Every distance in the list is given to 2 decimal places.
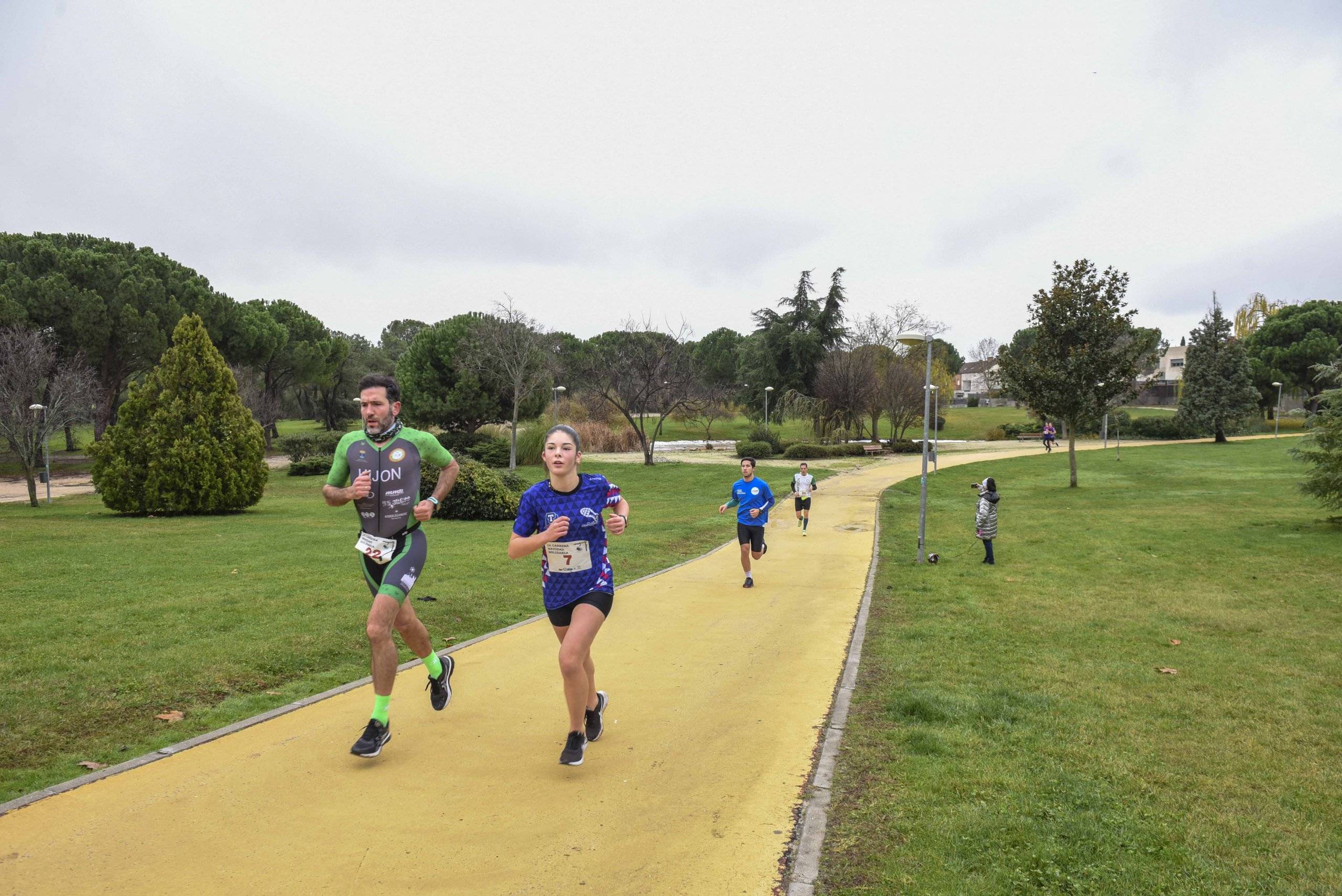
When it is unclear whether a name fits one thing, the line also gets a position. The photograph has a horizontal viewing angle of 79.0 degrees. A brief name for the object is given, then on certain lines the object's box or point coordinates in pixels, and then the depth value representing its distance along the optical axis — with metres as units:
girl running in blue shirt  4.88
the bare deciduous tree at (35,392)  26.41
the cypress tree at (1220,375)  49.53
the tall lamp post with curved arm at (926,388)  13.12
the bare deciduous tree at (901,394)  53.19
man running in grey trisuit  5.08
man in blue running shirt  11.57
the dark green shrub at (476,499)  19.94
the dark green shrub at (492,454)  39.47
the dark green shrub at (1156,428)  55.91
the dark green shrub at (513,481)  22.00
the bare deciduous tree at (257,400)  53.53
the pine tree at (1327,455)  16.72
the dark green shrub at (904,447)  49.16
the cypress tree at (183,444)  20.23
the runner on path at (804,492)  17.67
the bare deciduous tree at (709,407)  45.91
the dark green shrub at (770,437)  47.00
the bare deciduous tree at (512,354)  39.78
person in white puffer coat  14.38
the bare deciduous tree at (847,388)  53.22
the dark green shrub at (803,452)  44.34
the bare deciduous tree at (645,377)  41.03
